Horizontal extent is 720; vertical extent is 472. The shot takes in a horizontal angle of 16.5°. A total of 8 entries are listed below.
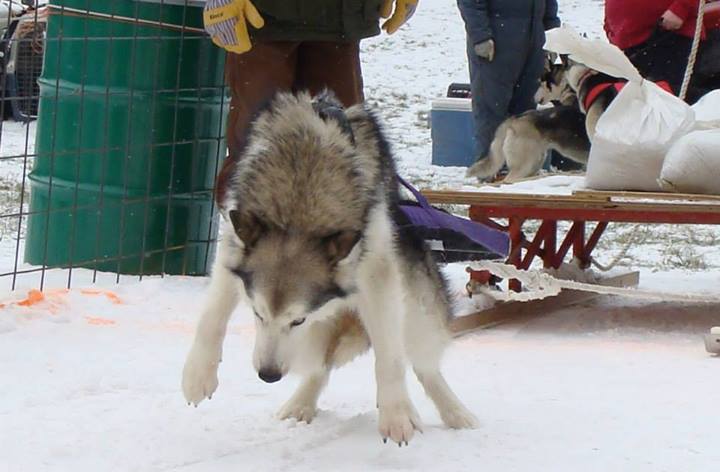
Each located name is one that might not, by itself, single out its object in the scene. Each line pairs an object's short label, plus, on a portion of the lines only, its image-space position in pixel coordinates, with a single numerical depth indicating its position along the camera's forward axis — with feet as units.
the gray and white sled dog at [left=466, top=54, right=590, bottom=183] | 58.62
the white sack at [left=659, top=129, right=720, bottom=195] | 32.99
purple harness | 22.18
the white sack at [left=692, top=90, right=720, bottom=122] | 35.69
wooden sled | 32.18
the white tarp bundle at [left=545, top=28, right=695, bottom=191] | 34.62
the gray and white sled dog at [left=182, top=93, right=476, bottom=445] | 18.07
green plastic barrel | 34.32
